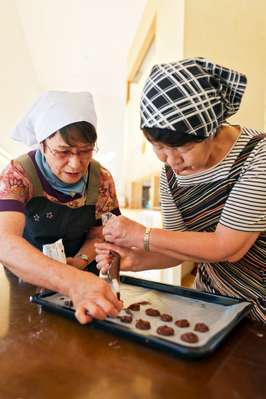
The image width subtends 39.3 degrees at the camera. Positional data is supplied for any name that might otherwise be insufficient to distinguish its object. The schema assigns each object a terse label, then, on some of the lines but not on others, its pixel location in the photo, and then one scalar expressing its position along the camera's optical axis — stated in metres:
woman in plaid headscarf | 0.74
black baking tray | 0.55
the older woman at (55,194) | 0.82
